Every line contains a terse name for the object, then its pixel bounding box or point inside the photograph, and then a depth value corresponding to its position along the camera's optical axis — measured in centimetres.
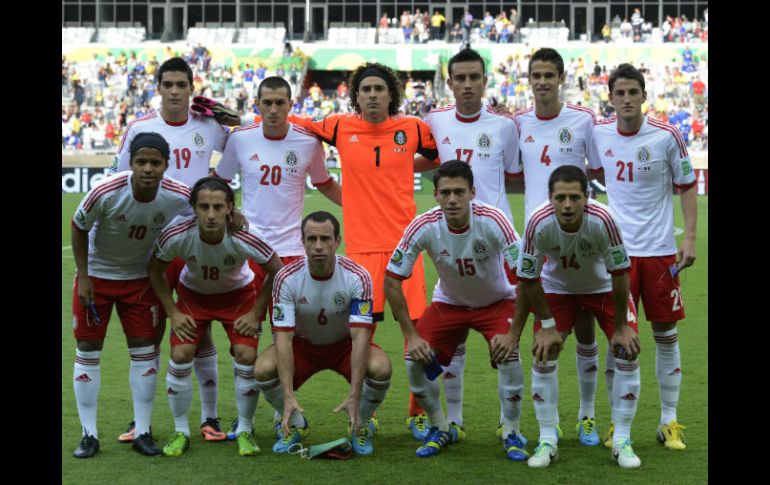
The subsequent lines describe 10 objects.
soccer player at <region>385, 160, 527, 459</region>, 610
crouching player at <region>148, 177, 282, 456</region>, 625
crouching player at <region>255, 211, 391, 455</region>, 605
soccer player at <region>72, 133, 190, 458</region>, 616
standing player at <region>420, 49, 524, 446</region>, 682
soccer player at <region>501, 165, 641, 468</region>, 580
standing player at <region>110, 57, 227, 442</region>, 670
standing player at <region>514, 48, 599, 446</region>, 657
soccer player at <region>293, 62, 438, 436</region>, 691
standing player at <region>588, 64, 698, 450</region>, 648
